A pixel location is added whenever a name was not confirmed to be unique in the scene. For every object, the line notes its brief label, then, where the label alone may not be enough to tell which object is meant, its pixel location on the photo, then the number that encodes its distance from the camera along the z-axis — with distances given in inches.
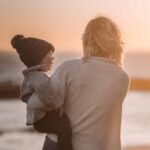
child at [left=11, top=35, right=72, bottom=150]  122.0
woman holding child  119.5
